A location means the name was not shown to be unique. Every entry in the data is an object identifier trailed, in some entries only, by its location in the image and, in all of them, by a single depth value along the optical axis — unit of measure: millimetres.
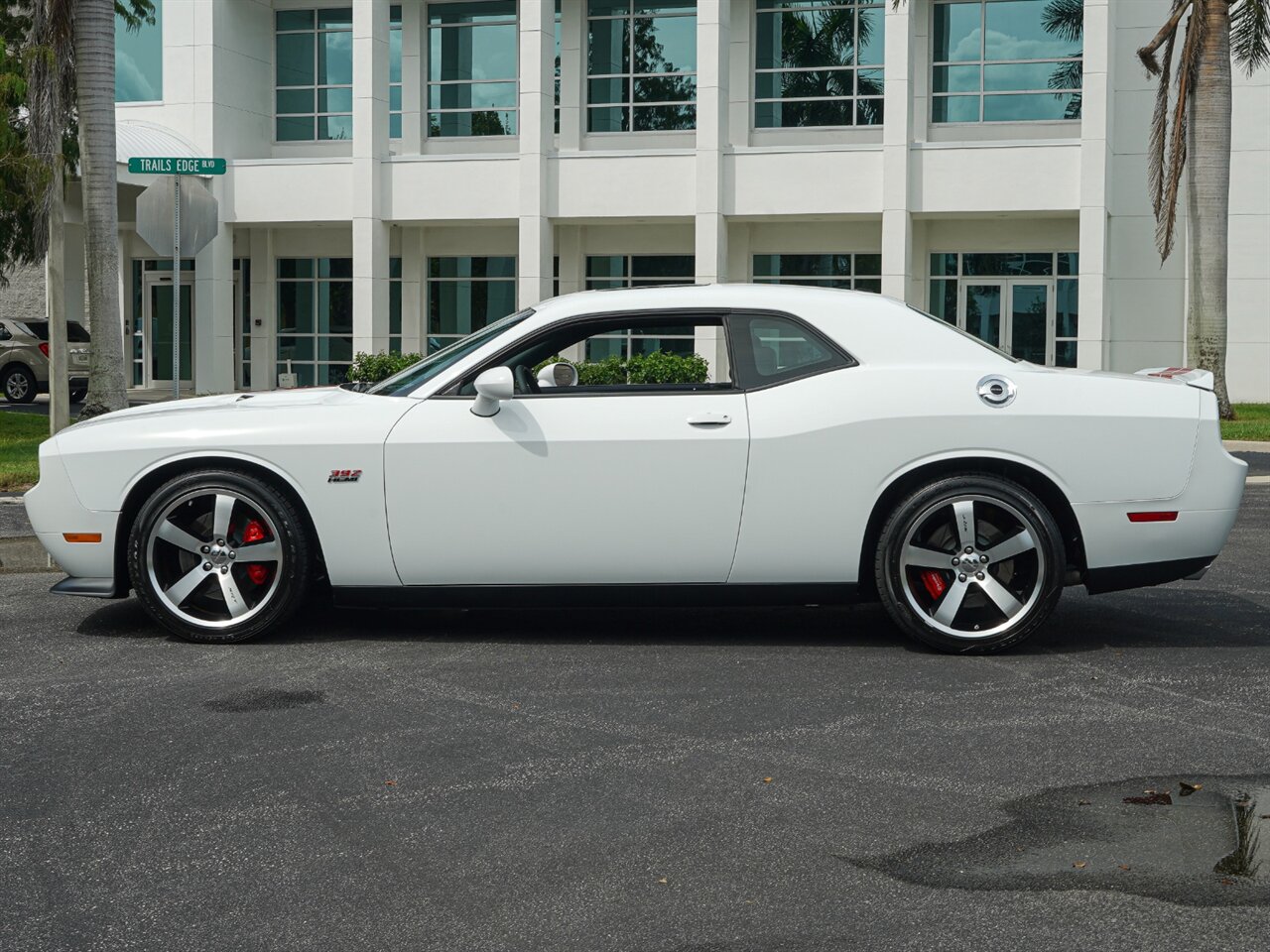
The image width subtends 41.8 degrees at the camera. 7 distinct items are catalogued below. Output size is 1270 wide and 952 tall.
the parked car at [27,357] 31547
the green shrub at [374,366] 30844
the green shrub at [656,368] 22609
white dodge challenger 6996
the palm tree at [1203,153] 23781
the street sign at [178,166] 14477
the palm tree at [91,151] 19719
